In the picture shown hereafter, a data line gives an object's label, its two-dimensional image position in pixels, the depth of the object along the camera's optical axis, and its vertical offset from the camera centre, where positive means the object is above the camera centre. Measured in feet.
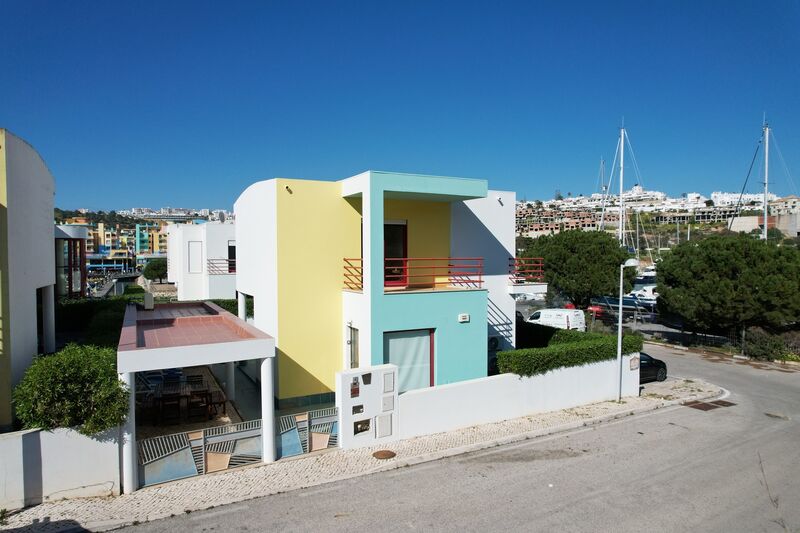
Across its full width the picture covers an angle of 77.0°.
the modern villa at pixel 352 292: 42.52 -3.03
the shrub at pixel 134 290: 114.16 -6.94
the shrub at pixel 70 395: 25.94 -7.07
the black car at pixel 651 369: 59.77 -13.53
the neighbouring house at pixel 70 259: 81.32 +0.31
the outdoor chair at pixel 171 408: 39.71 -11.86
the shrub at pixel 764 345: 75.92 -13.69
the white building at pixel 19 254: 28.71 +0.45
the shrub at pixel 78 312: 69.87 -7.61
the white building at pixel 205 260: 87.45 -0.08
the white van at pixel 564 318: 93.20 -11.56
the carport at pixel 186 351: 27.94 -5.64
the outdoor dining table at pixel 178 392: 39.94 -10.82
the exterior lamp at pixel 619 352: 47.06 -9.63
